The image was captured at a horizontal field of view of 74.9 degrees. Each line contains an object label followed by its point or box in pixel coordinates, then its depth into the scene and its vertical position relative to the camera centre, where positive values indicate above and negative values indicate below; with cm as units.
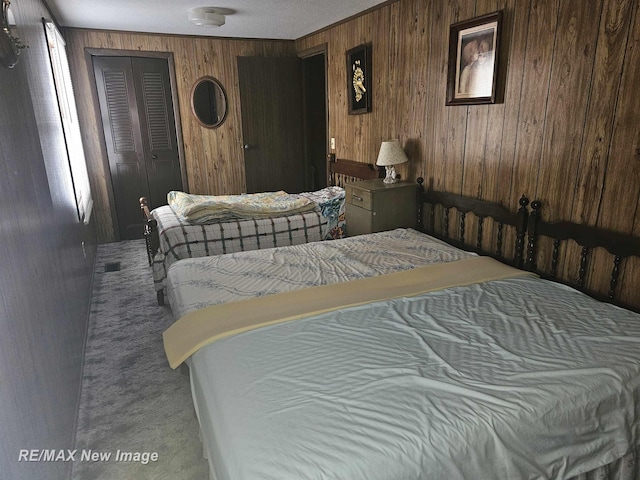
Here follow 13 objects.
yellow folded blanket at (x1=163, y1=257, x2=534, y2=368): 169 -78
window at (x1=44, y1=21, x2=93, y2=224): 320 +12
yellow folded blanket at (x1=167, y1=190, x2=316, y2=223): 337 -66
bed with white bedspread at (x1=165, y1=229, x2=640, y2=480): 114 -82
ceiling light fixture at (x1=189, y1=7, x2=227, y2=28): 376 +101
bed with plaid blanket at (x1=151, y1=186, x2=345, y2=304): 322 -83
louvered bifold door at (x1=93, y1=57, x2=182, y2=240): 479 -1
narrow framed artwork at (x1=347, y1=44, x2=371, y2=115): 384 +42
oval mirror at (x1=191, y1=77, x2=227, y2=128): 520 +34
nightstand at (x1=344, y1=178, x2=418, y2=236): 322 -62
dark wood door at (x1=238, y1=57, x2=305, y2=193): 521 +6
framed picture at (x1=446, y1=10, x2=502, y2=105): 250 +38
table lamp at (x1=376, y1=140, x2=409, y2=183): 333 -23
